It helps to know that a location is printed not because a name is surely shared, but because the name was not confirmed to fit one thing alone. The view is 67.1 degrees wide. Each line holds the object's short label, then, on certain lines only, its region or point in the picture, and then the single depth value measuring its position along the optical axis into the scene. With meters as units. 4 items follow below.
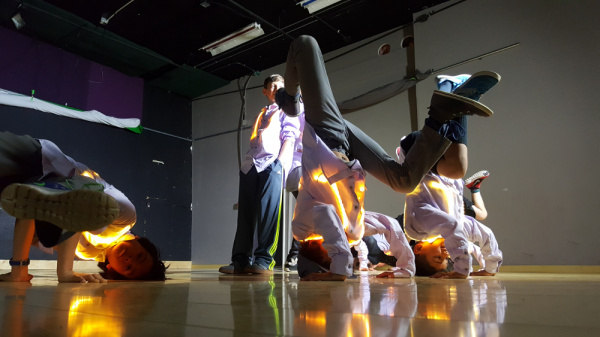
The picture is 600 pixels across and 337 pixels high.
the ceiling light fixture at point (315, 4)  5.00
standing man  3.16
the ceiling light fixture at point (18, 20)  5.08
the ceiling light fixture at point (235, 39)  5.60
